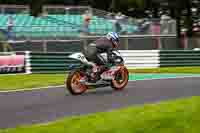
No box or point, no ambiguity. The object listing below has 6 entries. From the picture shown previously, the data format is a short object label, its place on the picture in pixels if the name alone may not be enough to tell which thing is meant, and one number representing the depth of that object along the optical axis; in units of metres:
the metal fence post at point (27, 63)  20.55
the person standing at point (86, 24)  26.13
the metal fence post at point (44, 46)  22.67
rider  12.94
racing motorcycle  12.62
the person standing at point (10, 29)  25.04
